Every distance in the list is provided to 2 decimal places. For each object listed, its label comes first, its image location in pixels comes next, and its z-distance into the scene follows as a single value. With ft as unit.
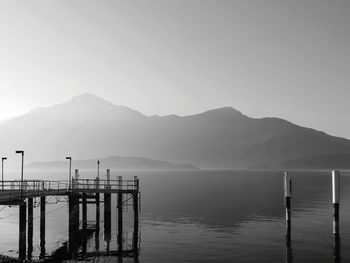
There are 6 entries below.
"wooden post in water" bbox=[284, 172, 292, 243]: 184.71
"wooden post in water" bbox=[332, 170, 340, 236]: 166.30
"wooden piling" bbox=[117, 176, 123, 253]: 195.74
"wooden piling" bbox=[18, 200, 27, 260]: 150.92
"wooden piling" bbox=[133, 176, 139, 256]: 201.38
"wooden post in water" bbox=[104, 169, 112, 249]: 209.61
